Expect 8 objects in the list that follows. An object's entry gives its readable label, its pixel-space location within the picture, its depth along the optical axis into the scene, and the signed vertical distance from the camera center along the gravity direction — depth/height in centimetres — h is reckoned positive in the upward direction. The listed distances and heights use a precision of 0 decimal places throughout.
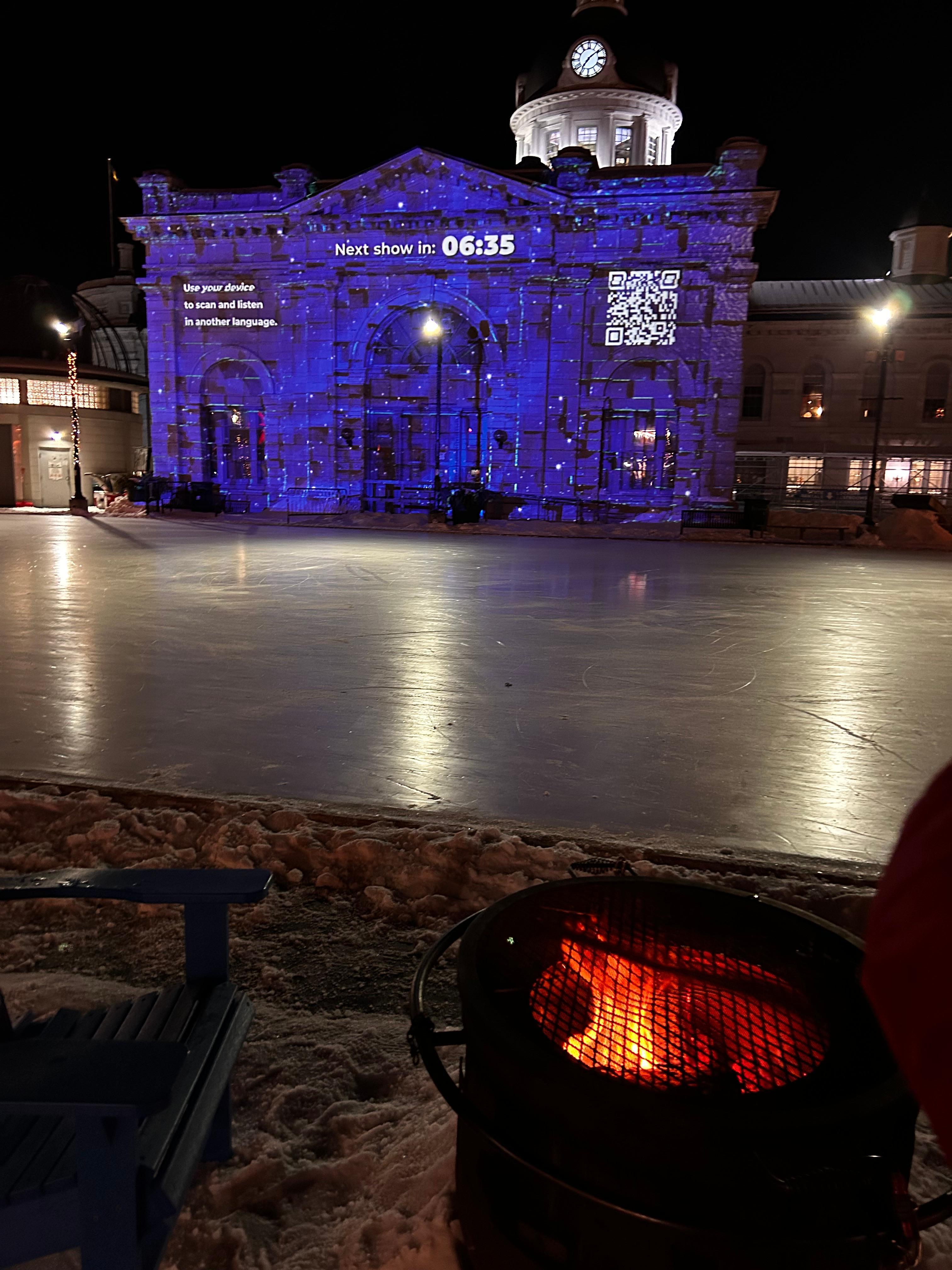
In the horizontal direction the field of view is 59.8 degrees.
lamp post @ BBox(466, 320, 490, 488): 3684 +677
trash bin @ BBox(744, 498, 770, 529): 2895 -2
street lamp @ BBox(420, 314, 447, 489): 3238 +700
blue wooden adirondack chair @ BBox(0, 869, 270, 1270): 149 -132
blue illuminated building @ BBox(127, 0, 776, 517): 3500 +769
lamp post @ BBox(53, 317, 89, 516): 3012 +224
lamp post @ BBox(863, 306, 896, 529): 2541 +487
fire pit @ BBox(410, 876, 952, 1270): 141 -109
